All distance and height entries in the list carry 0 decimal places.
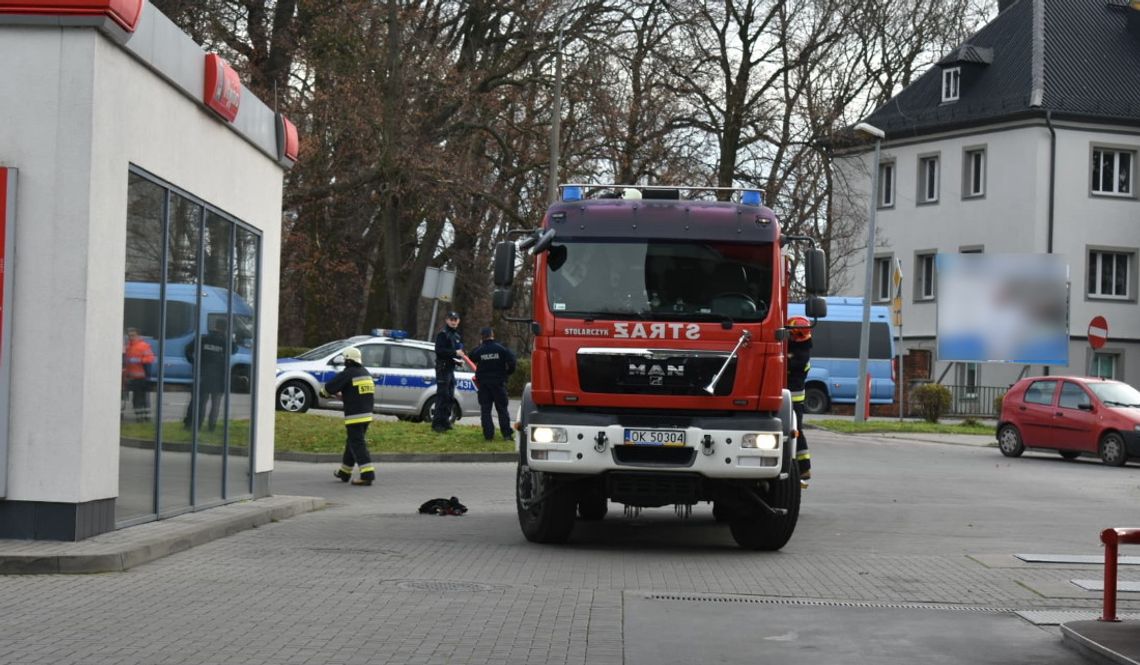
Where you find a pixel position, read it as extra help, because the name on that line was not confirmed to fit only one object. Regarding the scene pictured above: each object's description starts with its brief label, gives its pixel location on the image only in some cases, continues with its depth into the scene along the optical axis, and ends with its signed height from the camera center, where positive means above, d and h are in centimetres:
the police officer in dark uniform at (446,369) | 2755 -30
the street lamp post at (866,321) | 3878 +99
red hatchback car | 2812 -83
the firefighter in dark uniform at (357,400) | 1978 -62
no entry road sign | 3478 +82
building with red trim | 1174 +59
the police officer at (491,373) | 2633 -33
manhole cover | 1112 -157
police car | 3128 -52
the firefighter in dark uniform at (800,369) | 1808 -8
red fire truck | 1341 -2
